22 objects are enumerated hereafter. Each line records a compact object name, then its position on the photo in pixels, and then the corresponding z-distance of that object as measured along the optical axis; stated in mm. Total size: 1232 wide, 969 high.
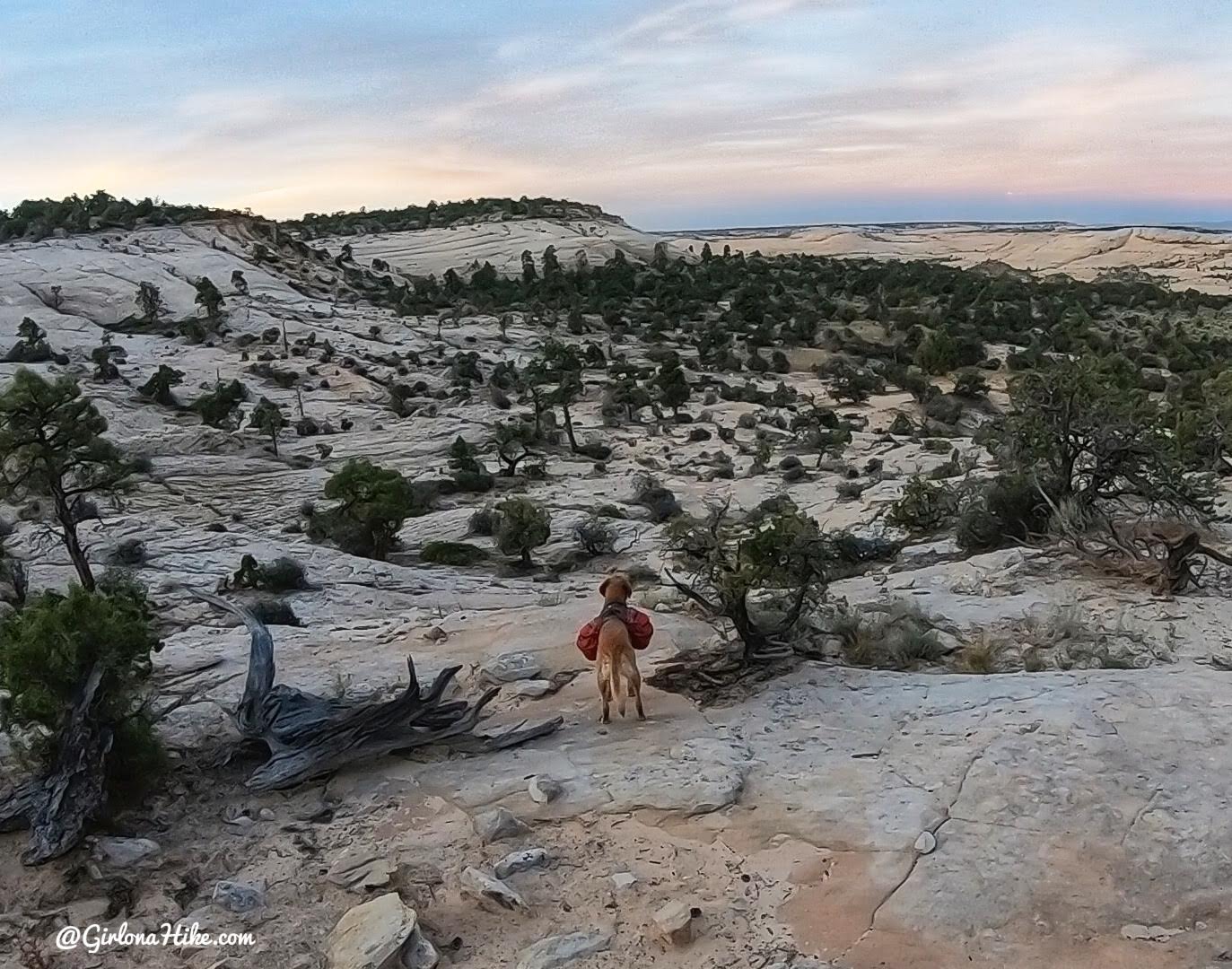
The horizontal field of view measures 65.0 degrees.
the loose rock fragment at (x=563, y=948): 4219
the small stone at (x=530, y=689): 7246
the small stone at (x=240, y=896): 4730
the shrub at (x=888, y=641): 7723
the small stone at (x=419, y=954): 4227
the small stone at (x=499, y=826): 5195
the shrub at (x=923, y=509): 14727
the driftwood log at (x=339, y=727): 6051
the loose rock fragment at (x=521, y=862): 4873
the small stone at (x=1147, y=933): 4148
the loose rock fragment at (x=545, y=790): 5547
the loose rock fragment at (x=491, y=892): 4602
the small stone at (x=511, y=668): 7621
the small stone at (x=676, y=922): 4289
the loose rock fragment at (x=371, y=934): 4223
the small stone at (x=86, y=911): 4658
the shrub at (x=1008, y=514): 12438
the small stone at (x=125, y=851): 5121
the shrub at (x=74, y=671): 5723
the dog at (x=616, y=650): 6395
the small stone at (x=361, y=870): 4867
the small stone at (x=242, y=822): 5559
